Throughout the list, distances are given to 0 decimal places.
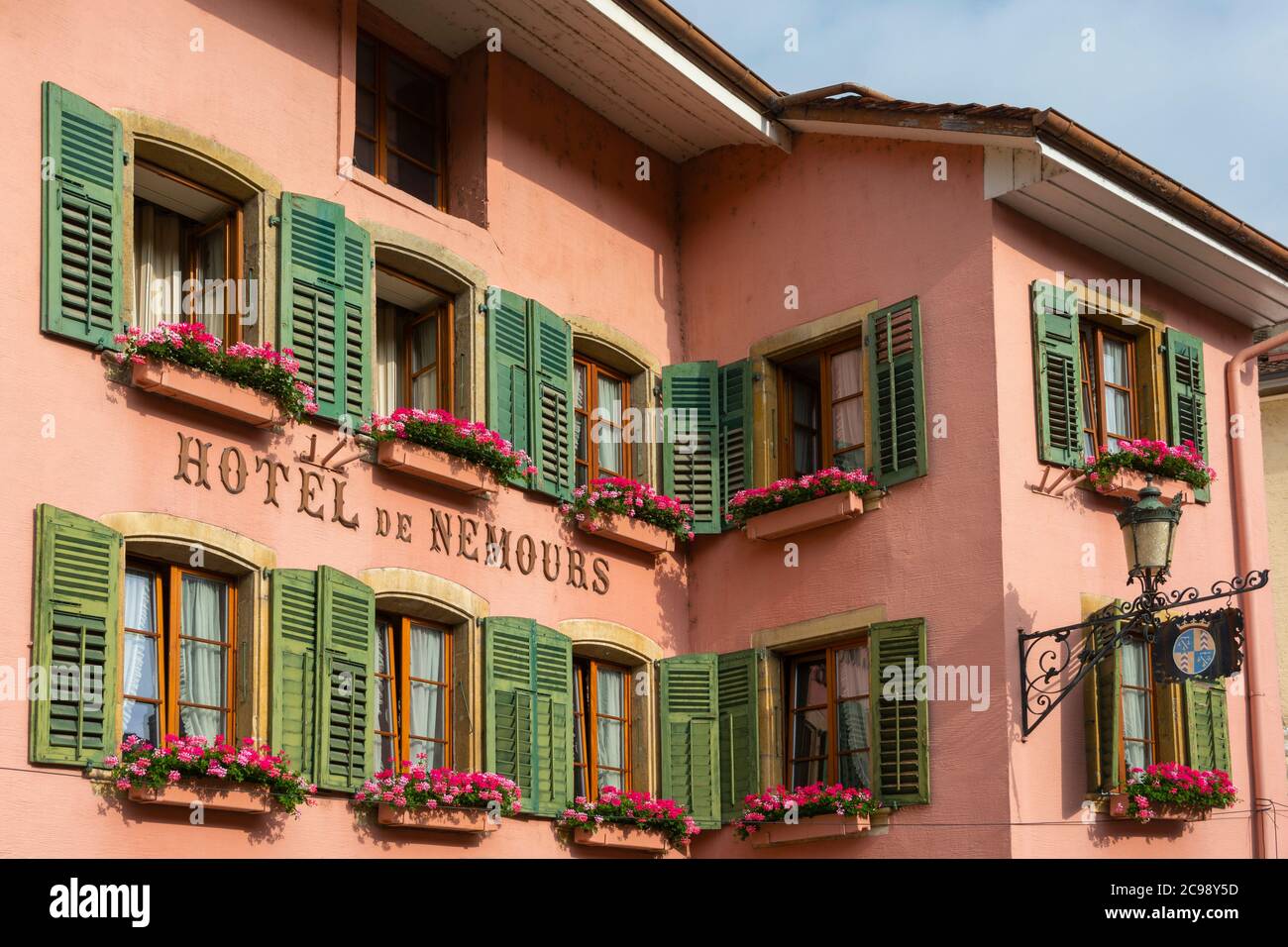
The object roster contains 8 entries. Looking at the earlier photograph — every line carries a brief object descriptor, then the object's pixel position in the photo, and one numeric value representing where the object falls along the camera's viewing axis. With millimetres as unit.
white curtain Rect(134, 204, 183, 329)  10992
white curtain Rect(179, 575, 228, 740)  10391
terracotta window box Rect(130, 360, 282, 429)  10211
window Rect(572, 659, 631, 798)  12766
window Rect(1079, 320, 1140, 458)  13211
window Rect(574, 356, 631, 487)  13469
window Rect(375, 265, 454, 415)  12555
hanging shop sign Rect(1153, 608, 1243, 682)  11453
